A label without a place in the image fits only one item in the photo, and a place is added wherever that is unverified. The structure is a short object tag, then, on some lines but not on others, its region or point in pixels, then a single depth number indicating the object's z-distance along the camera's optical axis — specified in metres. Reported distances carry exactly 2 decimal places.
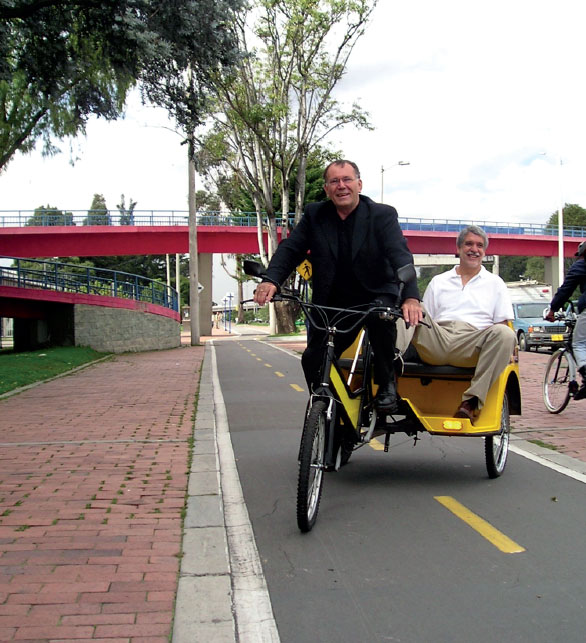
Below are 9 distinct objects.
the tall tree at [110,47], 11.90
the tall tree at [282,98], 32.03
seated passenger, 5.42
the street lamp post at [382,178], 44.62
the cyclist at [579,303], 8.34
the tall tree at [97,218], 43.06
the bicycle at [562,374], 8.79
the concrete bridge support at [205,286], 50.88
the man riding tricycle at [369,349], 4.70
